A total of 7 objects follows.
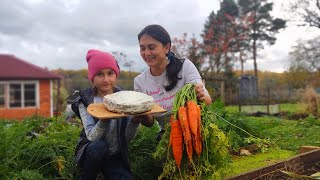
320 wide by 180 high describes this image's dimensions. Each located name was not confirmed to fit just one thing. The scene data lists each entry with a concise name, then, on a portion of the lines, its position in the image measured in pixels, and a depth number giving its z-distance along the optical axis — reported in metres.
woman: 2.19
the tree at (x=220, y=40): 13.90
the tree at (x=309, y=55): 19.54
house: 14.00
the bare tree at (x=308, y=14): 19.59
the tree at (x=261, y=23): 23.20
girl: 1.98
